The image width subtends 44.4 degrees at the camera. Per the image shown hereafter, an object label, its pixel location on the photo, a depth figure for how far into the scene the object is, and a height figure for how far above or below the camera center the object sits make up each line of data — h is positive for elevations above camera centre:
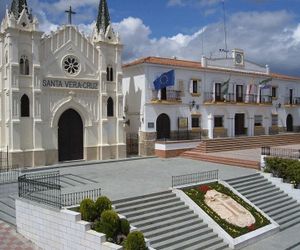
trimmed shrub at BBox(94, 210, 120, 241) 11.83 -3.36
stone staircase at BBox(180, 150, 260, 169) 23.73 -2.80
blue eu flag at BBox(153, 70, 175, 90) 28.45 +3.12
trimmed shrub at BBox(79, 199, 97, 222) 12.60 -3.15
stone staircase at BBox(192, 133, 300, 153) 29.70 -2.00
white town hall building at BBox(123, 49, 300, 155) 29.75 +1.90
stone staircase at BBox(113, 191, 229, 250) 13.38 -4.02
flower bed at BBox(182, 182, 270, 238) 14.86 -3.88
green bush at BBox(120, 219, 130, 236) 12.16 -3.55
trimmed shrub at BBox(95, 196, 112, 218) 12.66 -2.93
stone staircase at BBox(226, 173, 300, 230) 17.25 -4.02
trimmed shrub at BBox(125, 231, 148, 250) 11.13 -3.69
